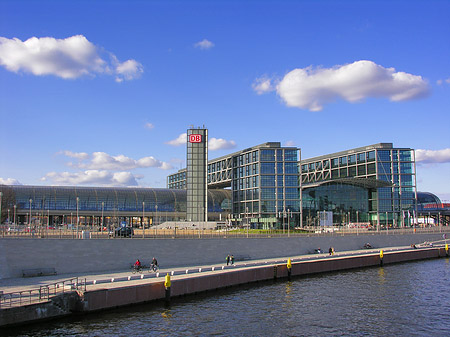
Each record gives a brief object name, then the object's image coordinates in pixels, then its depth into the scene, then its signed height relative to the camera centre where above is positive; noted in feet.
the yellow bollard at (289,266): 193.67 -23.40
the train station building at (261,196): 492.95 +20.70
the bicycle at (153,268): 176.65 -21.77
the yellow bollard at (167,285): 141.59 -23.04
